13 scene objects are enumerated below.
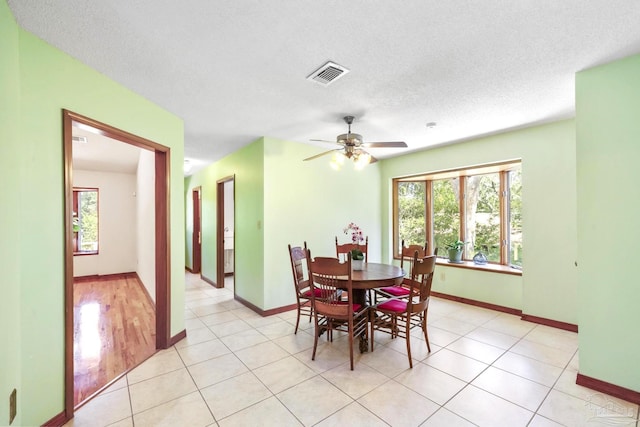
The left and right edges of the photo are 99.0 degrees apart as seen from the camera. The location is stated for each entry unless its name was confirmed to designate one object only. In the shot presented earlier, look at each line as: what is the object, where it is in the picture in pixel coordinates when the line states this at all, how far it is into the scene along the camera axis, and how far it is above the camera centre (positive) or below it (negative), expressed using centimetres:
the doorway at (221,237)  512 -43
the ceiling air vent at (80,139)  390 +112
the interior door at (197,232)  649 -42
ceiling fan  278 +68
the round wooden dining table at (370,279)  259 -64
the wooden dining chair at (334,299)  246 -85
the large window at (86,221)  638 -12
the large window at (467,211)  410 +2
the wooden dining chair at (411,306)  252 -92
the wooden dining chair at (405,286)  323 -94
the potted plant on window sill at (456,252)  452 -66
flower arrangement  341 -50
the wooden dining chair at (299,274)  316 -74
